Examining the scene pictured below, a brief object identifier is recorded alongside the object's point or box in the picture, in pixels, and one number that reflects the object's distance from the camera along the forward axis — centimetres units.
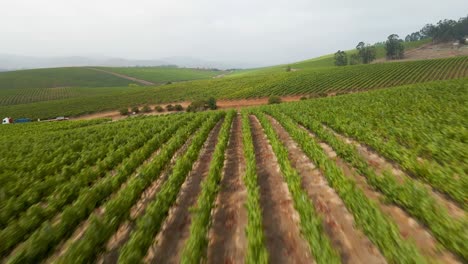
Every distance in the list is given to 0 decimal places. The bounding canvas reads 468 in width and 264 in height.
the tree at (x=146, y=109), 4988
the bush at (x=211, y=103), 4762
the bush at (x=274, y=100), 4675
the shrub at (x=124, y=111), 4950
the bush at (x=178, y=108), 4969
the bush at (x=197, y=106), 4679
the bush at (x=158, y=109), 4909
